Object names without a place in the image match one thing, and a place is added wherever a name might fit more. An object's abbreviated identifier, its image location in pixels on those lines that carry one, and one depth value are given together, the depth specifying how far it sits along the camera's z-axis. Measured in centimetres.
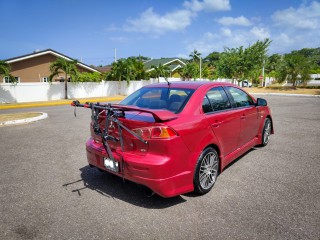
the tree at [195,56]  6327
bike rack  319
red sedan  304
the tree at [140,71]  3419
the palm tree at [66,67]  2345
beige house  2716
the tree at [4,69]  1960
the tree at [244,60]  3969
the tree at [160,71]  3631
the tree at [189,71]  4131
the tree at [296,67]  3391
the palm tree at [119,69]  2945
